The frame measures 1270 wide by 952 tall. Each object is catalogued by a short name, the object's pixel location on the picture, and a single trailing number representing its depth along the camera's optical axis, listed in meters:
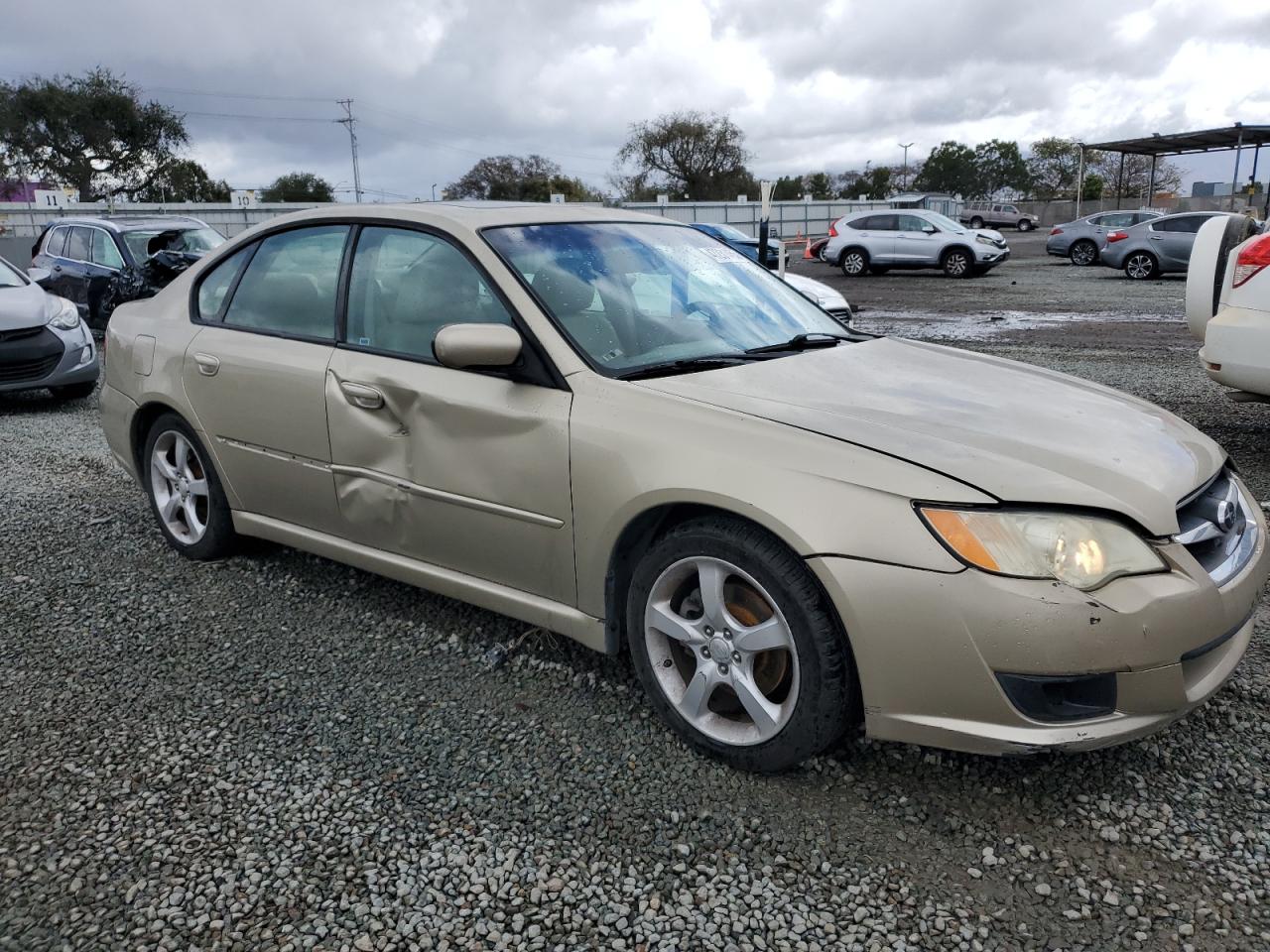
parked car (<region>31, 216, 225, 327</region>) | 12.47
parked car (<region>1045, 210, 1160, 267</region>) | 25.98
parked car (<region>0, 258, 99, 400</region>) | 8.18
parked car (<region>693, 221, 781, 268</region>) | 15.87
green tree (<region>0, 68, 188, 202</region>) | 47.41
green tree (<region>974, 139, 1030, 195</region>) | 81.69
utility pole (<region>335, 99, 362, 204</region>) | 62.53
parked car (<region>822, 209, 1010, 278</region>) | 23.39
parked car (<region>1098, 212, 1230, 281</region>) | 21.38
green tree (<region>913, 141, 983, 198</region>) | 82.00
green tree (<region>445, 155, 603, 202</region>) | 71.88
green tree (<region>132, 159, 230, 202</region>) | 52.41
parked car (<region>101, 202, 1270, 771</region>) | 2.33
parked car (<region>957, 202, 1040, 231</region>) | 52.05
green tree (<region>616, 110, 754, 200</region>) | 68.75
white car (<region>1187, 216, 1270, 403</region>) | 5.25
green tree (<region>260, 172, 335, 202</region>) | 67.04
